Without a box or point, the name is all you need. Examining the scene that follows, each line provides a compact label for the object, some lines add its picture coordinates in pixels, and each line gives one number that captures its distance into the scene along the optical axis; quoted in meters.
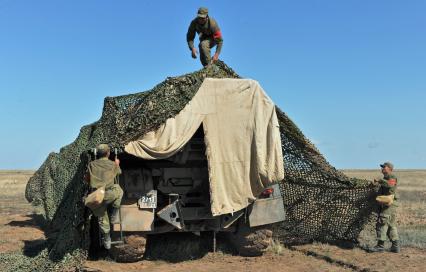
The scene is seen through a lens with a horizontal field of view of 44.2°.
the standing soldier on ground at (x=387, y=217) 9.24
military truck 7.84
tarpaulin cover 7.93
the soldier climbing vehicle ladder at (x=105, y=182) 7.26
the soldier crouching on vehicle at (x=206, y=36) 9.21
